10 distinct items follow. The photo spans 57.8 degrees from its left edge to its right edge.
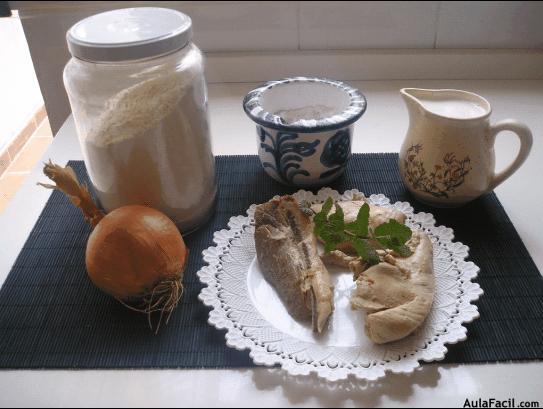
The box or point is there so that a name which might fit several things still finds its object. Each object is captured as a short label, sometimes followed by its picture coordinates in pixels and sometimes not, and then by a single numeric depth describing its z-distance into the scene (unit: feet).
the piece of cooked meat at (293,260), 1.62
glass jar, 1.71
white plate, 1.47
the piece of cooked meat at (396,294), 1.49
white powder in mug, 2.44
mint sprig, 1.70
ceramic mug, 2.10
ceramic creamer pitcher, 1.95
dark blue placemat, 1.54
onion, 1.62
